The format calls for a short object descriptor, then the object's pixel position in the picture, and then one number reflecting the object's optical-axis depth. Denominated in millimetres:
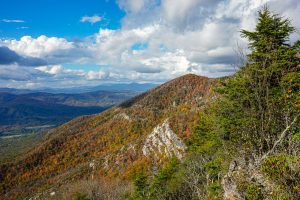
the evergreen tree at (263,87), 13969
